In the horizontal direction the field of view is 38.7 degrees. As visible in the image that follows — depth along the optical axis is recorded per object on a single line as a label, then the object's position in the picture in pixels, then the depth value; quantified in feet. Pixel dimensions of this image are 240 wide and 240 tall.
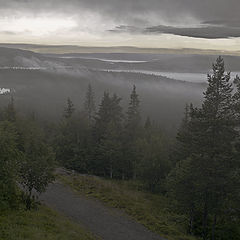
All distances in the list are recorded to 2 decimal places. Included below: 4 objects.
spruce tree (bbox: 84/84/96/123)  326.65
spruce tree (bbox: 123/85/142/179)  174.19
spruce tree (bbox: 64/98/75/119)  228.16
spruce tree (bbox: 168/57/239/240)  85.87
